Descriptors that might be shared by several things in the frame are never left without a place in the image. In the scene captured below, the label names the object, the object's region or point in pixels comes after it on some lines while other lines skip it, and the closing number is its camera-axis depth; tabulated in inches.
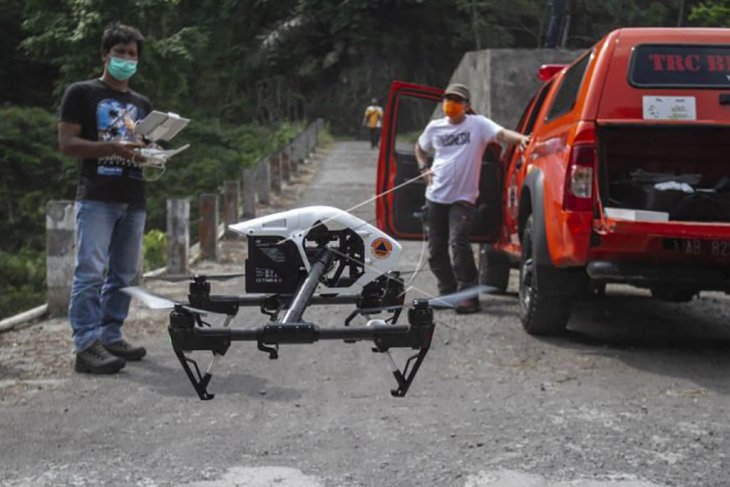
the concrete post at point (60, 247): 320.2
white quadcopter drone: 106.7
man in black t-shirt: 231.6
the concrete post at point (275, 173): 792.0
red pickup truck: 254.5
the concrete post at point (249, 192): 596.4
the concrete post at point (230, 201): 548.4
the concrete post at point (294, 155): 935.5
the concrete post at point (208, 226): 469.1
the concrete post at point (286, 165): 866.8
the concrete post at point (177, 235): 414.6
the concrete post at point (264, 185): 699.4
